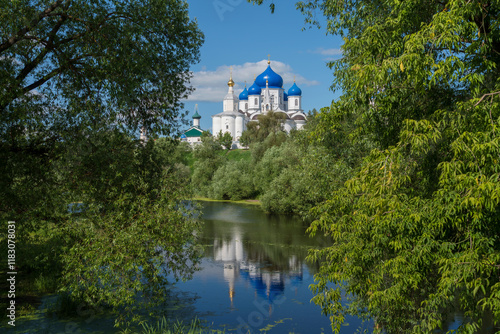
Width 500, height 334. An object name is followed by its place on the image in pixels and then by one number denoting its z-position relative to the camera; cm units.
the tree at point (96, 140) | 599
